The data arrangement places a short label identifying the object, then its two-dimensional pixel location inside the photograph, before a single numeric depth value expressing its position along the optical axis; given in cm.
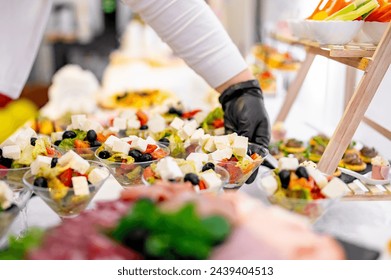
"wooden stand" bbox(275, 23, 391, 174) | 129
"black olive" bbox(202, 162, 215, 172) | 115
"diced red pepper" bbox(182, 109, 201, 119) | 188
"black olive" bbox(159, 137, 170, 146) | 141
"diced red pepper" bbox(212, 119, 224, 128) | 170
